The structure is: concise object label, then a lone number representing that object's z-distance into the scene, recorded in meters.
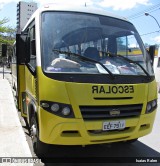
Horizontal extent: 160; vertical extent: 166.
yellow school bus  2.36
